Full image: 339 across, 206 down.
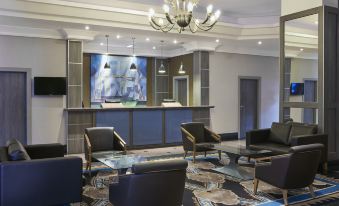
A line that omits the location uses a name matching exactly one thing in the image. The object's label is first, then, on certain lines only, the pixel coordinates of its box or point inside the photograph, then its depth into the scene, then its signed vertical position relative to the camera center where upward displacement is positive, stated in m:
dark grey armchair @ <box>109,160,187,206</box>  3.24 -0.93
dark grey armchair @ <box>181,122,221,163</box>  6.61 -0.88
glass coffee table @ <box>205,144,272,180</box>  5.40 -1.11
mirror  6.29 +0.83
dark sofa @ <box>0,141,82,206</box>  3.39 -0.95
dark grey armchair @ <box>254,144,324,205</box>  4.07 -0.96
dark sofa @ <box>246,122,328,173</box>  5.58 -0.77
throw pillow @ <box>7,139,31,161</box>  3.61 -0.66
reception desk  7.74 -0.65
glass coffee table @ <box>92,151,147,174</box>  4.52 -0.99
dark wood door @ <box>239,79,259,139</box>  10.57 -0.24
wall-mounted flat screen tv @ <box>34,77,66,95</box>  7.49 +0.31
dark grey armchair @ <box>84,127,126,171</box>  5.93 -0.83
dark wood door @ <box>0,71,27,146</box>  7.46 -0.22
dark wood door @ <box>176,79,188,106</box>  11.52 +0.26
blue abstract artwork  10.92 +0.70
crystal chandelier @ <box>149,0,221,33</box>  4.75 +1.36
